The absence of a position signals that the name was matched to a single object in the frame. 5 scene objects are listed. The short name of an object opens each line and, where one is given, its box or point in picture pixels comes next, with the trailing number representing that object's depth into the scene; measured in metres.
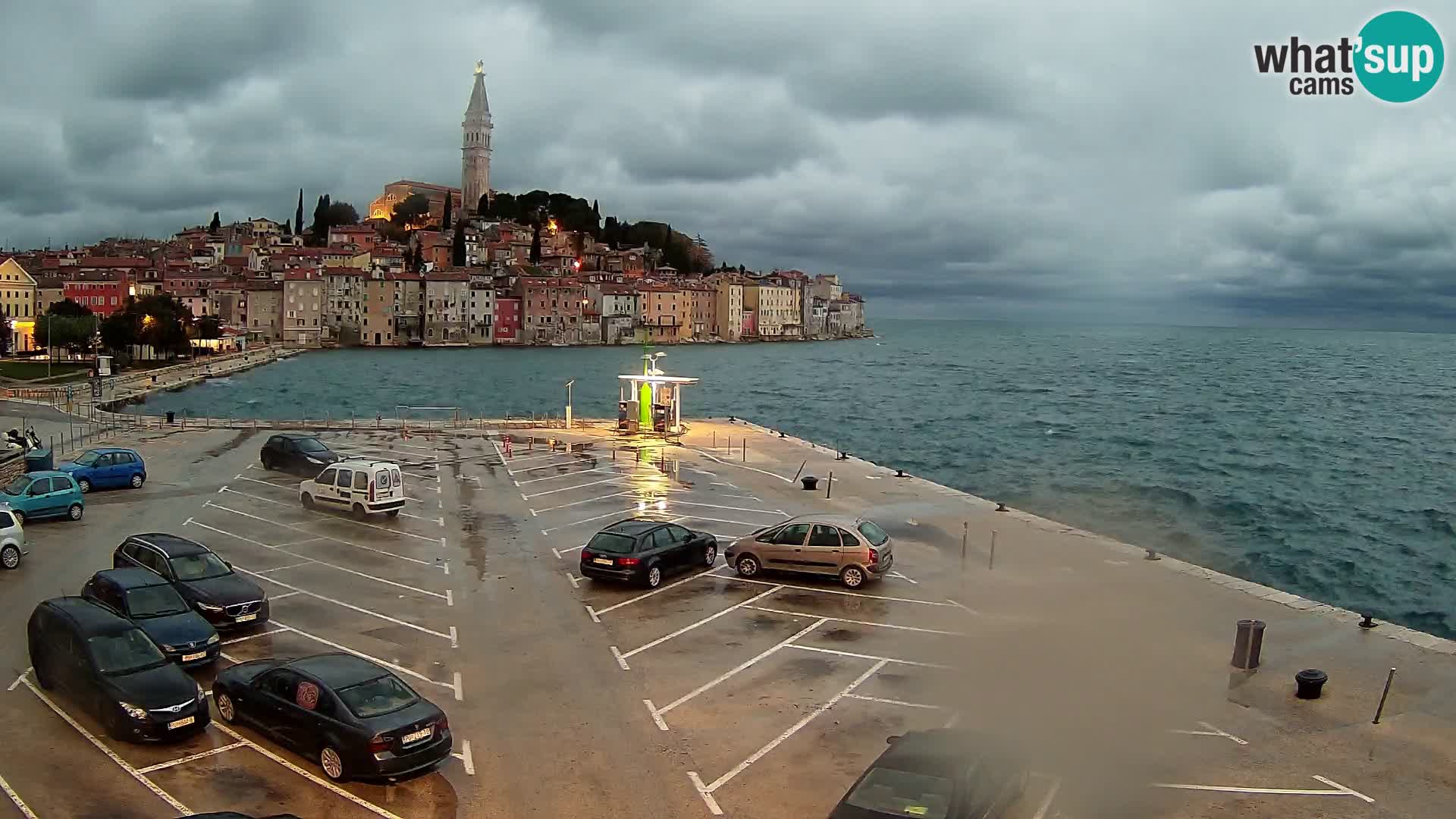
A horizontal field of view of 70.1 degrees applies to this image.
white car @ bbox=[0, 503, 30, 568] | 16.72
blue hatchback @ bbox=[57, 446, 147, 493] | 24.44
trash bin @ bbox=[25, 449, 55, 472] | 24.50
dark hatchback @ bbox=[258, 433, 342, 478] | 27.91
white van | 22.03
